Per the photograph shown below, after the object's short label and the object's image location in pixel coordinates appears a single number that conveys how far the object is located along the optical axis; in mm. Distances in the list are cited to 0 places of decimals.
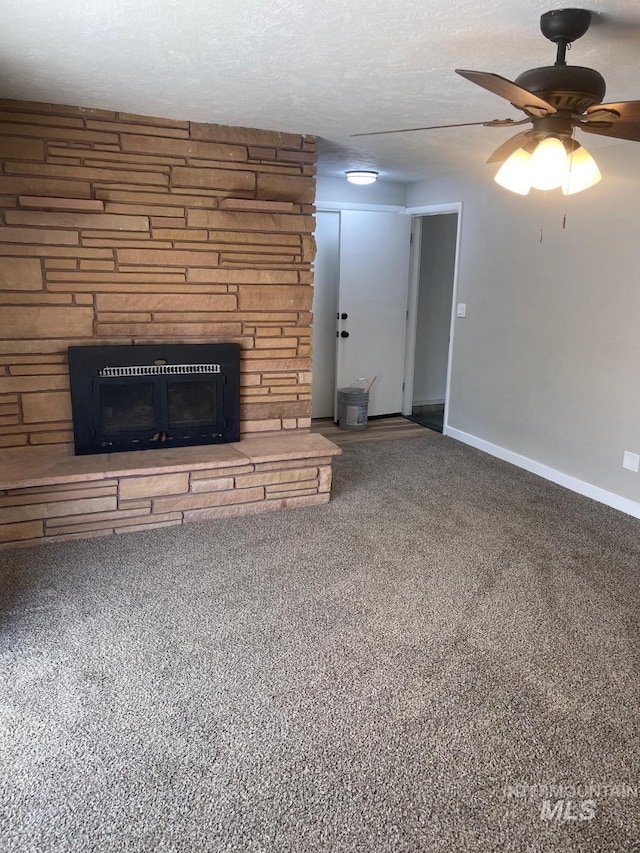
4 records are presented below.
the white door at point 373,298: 5719
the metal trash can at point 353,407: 5742
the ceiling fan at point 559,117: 1781
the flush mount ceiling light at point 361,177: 5035
